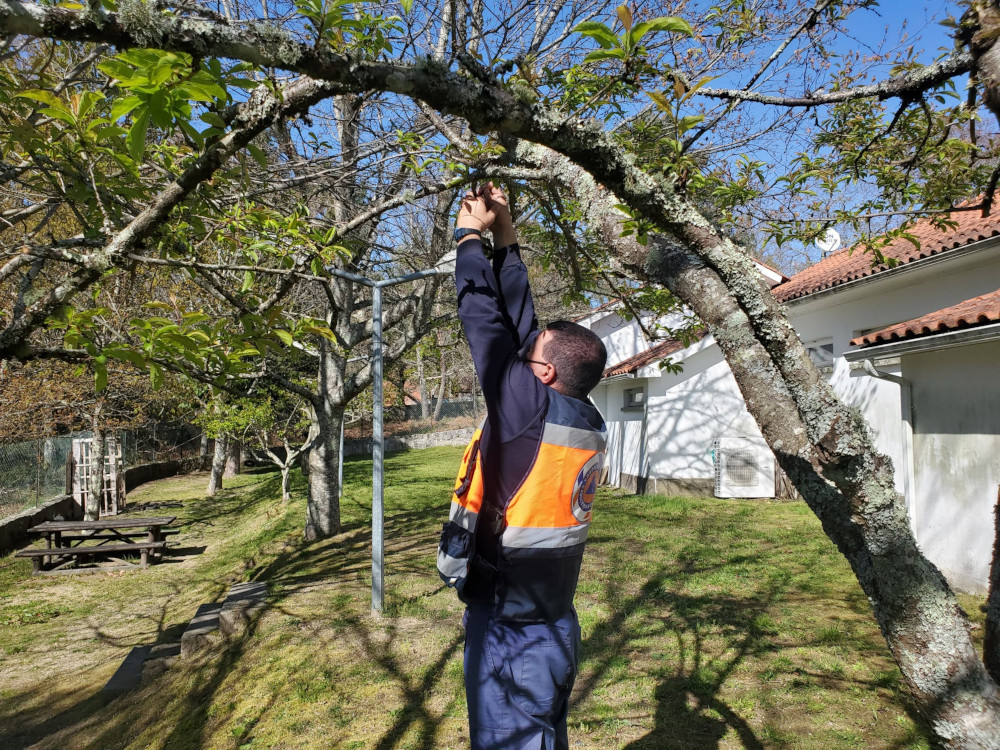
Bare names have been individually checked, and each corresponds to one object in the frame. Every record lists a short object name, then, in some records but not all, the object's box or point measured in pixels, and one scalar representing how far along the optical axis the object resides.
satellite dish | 6.14
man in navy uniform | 1.88
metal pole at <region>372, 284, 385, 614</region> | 6.41
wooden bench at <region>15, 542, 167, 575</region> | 10.02
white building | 6.35
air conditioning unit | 12.73
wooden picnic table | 10.27
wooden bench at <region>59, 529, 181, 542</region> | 11.07
